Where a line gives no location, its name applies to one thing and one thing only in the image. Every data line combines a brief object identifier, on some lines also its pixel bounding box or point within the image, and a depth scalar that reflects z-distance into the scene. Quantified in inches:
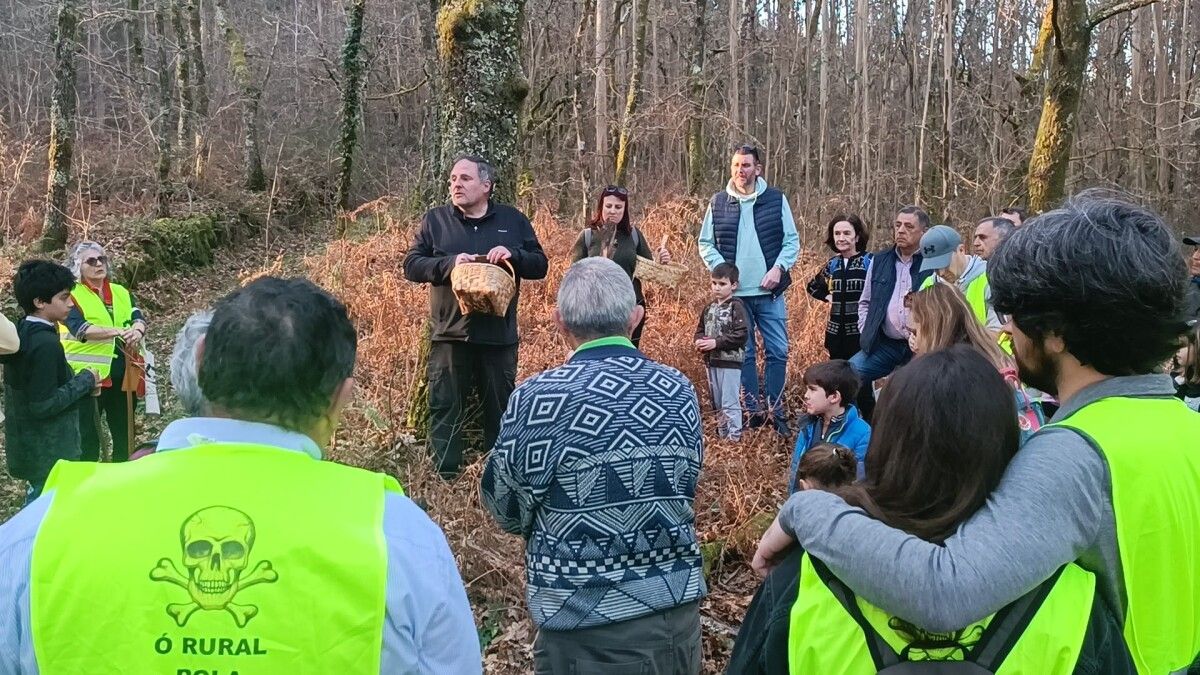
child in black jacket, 181.6
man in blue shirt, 53.1
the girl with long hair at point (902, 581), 56.6
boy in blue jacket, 159.5
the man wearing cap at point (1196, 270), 207.0
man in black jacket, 194.9
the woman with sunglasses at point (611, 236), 255.9
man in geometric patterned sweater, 94.5
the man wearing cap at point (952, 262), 197.6
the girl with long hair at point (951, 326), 145.9
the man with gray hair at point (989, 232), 202.8
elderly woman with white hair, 222.7
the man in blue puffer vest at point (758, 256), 252.4
